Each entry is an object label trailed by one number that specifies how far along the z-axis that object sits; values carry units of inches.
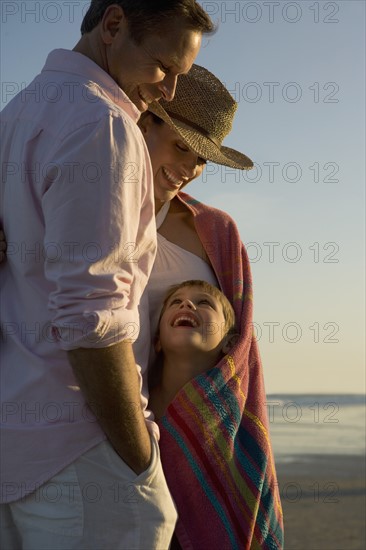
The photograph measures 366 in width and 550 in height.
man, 70.7
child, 112.2
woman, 109.6
